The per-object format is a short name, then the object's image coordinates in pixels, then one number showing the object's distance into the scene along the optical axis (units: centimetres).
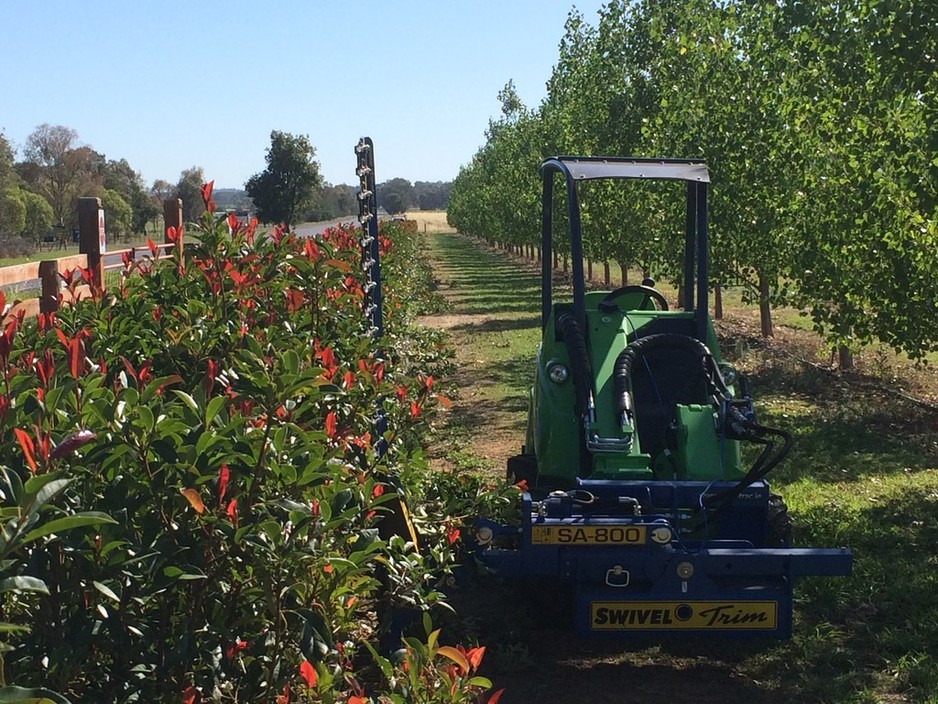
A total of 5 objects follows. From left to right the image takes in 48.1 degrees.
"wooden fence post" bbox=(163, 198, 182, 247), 729
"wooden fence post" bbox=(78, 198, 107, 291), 625
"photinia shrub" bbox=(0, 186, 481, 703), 256
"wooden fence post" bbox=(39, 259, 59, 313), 536
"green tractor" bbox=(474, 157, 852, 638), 482
